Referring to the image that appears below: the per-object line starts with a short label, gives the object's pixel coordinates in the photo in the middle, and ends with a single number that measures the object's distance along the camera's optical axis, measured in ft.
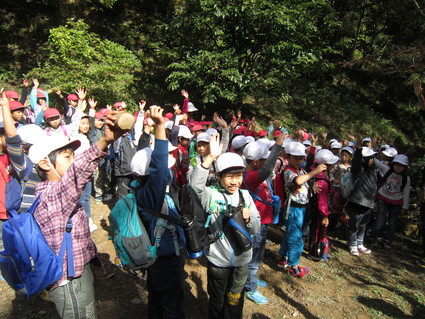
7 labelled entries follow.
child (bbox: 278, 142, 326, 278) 11.91
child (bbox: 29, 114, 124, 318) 5.92
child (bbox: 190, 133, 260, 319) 7.84
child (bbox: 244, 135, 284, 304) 10.80
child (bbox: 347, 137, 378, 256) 15.42
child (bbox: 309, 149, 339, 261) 13.69
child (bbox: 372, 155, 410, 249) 16.58
